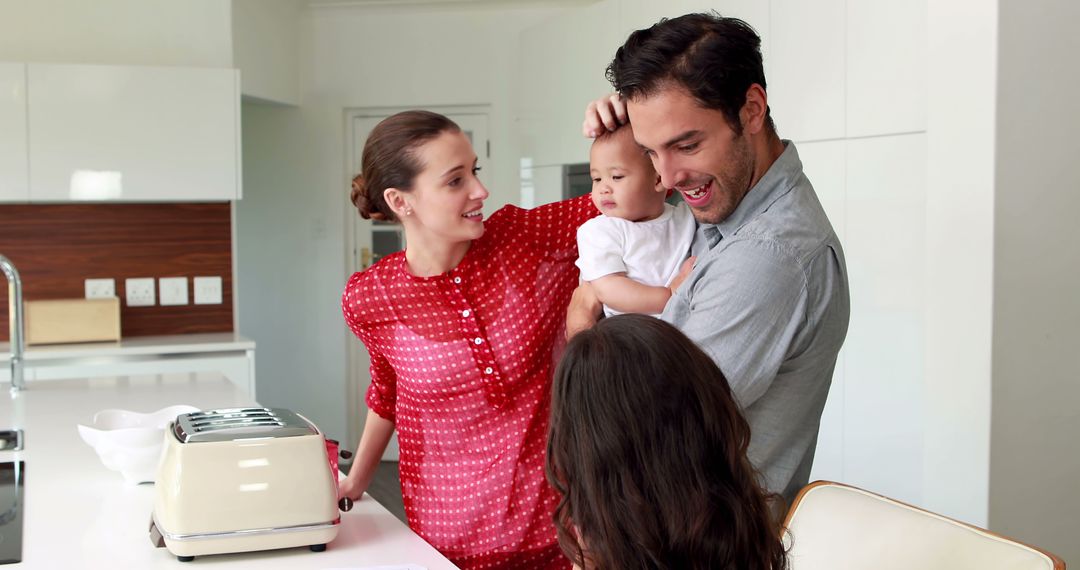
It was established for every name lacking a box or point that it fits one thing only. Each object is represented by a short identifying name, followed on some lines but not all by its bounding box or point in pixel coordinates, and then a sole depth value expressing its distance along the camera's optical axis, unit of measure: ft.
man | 4.59
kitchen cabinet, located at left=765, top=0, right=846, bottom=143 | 11.00
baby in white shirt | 6.48
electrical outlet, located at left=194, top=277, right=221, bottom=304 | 17.44
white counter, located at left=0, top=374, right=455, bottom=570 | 5.54
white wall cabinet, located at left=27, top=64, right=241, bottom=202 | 15.12
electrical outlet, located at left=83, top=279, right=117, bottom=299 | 16.81
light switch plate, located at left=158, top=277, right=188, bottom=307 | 17.22
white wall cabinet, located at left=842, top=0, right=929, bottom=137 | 9.96
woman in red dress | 6.64
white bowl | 6.88
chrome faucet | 10.25
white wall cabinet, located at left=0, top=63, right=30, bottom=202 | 14.83
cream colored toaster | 5.37
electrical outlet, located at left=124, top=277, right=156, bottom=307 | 17.04
